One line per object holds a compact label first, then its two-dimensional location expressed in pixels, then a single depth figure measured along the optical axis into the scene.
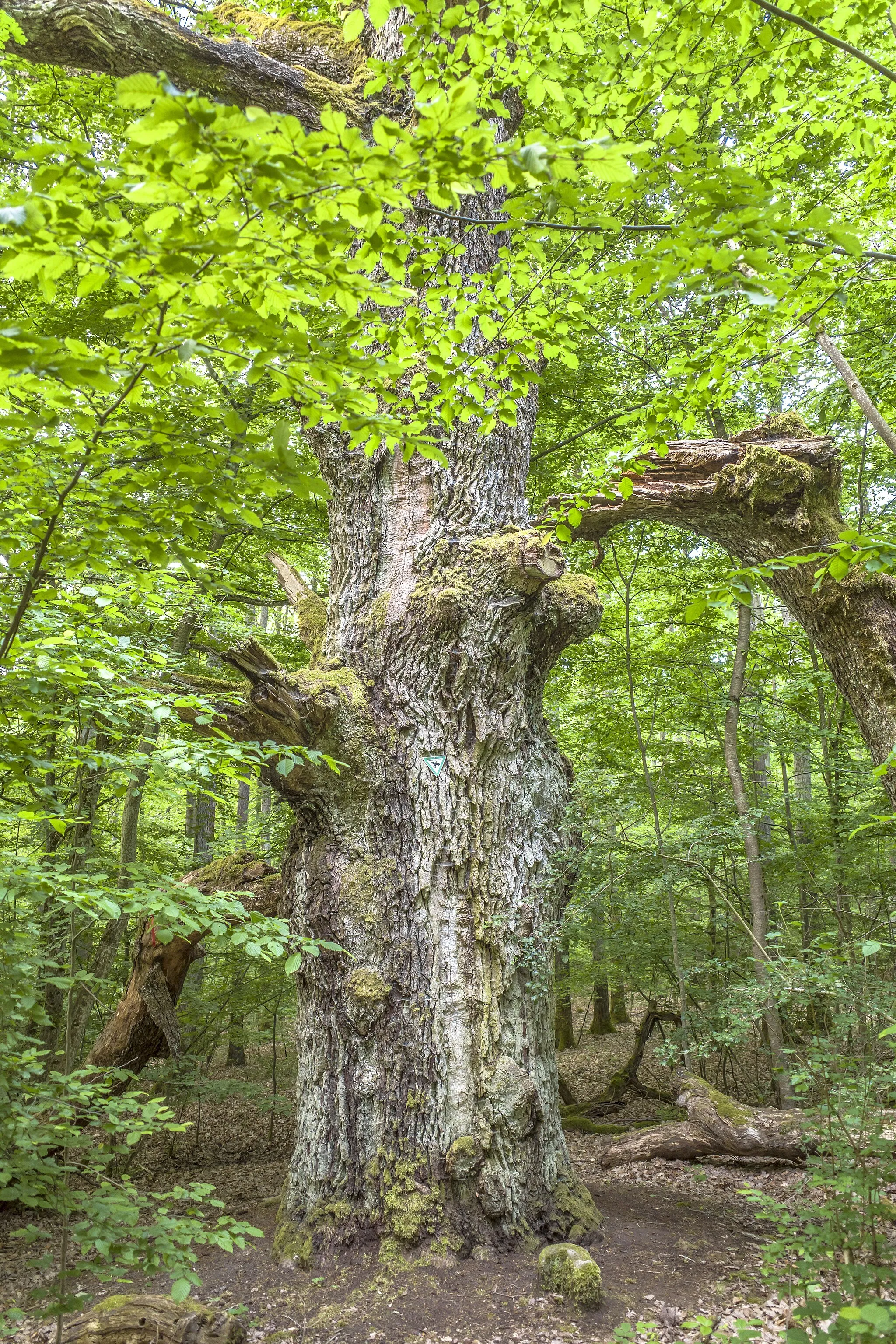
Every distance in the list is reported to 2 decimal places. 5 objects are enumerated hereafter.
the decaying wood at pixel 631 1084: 7.48
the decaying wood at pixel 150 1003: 5.34
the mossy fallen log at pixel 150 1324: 2.74
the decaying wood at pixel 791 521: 3.89
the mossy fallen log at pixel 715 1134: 4.66
